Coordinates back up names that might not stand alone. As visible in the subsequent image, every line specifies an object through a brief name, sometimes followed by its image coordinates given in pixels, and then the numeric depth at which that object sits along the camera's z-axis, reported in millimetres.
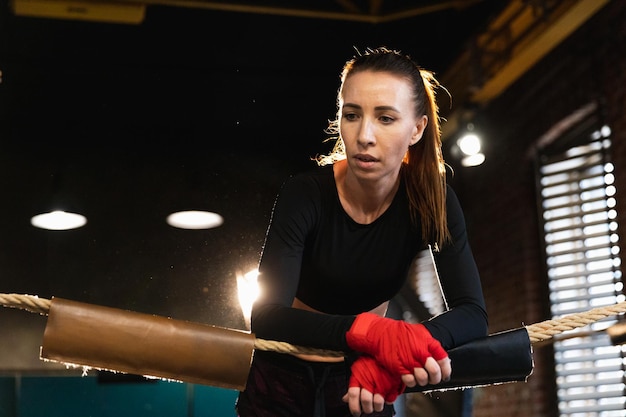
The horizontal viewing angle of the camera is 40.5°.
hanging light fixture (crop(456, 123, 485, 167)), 4223
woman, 1322
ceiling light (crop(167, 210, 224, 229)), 3744
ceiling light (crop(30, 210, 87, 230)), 3969
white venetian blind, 3646
